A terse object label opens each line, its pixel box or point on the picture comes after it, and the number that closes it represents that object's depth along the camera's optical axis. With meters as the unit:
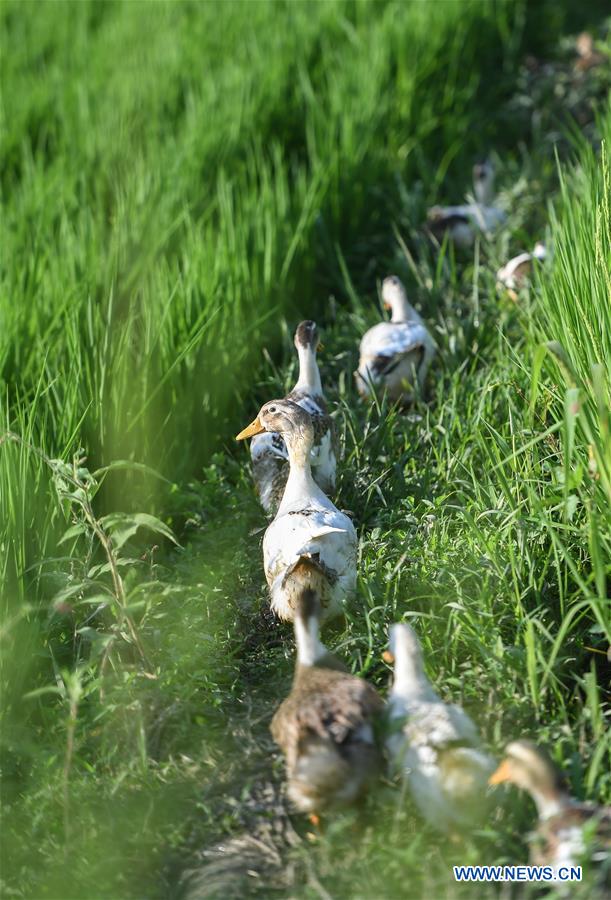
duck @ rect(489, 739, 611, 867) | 4.21
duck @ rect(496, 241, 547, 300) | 8.66
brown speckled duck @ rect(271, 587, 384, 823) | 4.54
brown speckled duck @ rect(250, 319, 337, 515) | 6.86
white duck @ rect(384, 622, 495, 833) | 4.51
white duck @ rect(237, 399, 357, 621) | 5.81
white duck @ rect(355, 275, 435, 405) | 7.80
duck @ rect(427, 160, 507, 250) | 10.02
